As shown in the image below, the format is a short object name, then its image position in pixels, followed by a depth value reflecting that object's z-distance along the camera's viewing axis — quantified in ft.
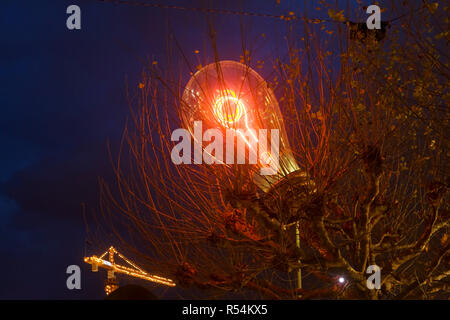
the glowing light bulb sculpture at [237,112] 19.54
